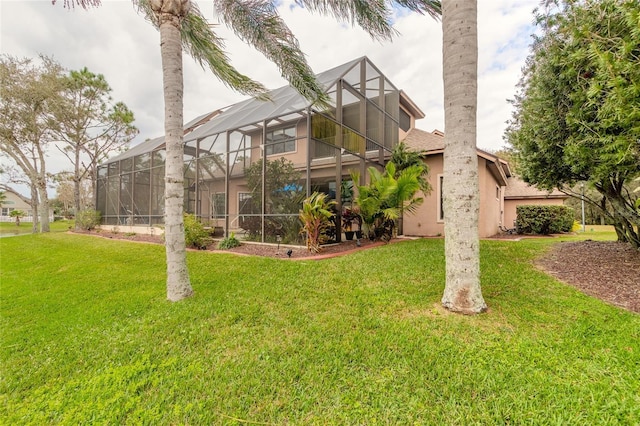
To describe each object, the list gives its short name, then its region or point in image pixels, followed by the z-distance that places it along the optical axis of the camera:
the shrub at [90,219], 16.17
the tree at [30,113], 15.45
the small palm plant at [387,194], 7.65
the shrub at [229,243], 8.26
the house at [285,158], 8.14
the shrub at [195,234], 8.50
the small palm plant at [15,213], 30.92
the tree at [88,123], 17.47
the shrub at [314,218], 6.89
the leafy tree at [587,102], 3.49
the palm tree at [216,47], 4.06
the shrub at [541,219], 11.47
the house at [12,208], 40.03
